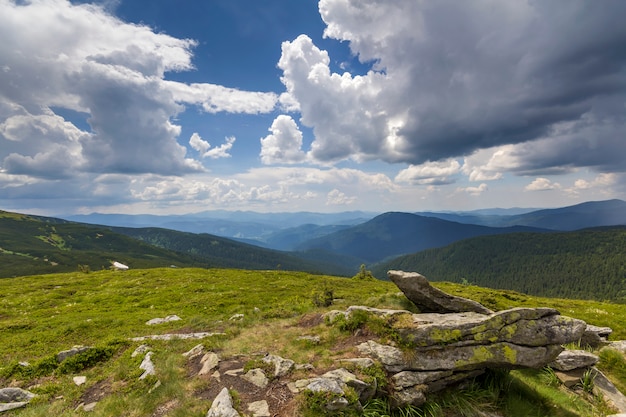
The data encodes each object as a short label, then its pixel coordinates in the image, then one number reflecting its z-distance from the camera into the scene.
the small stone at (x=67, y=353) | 17.31
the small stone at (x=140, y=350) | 16.97
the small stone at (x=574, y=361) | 15.95
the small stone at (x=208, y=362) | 13.52
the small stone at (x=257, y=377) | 12.01
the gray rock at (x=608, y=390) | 14.43
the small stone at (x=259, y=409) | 10.13
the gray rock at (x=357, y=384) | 11.52
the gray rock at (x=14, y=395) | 12.98
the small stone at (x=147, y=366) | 13.96
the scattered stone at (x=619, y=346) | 19.86
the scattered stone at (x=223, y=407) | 9.91
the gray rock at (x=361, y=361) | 12.78
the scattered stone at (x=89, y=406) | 11.98
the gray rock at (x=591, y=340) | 21.25
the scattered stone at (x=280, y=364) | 12.65
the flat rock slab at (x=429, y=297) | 17.27
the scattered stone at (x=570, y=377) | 15.52
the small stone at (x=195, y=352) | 15.76
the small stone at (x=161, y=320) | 25.77
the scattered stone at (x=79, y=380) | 14.81
